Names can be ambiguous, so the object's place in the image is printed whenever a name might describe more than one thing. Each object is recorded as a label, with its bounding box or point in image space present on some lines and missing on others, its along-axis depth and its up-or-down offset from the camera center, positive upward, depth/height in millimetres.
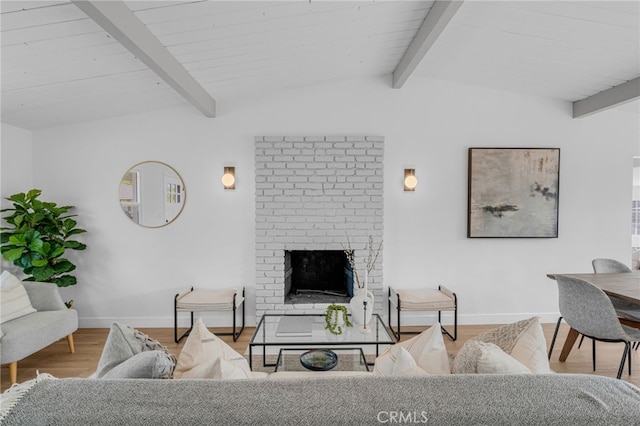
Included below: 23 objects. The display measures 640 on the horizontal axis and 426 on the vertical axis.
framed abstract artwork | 3760 +143
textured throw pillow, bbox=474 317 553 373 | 1384 -577
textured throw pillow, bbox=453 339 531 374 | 1220 -561
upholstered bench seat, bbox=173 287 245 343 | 3248 -910
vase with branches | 2664 -793
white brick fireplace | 3666 +41
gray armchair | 2387 -909
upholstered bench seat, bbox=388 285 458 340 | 3307 -918
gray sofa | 932 -548
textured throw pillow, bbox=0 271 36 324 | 2627 -738
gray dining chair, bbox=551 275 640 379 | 2311 -750
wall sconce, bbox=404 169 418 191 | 3701 +267
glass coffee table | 2387 -945
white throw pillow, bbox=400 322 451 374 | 1453 -637
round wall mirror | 3680 +113
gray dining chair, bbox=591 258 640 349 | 2629 -823
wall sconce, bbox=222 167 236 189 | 3629 +288
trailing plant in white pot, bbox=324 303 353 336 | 2604 -847
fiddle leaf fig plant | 3086 -320
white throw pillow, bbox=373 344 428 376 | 1313 -620
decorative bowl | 2092 -960
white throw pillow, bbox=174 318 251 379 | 1298 -642
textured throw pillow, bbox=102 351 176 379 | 1248 -594
